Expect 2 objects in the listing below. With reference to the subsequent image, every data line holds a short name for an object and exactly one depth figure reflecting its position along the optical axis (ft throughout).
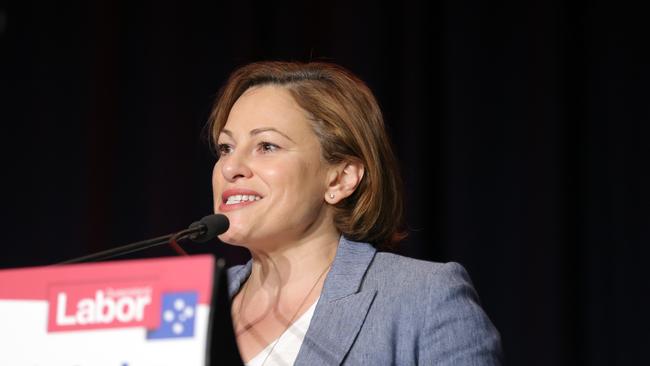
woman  14.94
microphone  14.47
